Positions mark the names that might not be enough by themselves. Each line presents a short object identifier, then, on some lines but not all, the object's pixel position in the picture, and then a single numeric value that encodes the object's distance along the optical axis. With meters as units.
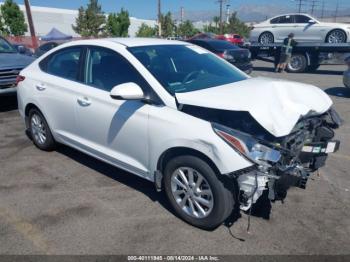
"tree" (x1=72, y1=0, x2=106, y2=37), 43.53
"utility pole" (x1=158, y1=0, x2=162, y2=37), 46.48
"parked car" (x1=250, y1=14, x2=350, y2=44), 15.85
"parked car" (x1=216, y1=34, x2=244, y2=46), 36.53
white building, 59.81
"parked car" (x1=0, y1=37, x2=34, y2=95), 7.61
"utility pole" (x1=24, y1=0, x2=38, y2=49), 22.76
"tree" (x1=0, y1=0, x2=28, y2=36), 39.34
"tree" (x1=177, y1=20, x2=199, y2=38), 56.94
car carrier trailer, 14.97
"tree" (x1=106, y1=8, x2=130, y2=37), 47.50
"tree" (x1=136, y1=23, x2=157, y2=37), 51.03
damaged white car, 3.02
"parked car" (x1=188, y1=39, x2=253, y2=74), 13.03
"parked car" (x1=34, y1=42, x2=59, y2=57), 15.96
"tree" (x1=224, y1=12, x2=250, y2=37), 57.97
